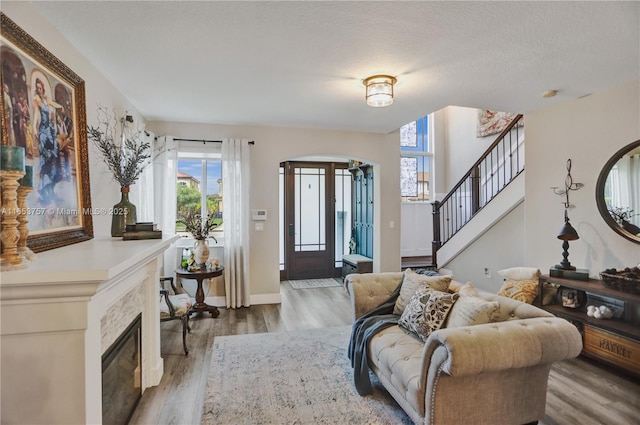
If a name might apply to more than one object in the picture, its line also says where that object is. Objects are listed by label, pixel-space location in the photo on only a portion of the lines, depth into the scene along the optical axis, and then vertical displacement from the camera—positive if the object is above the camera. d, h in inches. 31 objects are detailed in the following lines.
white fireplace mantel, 49.1 -19.8
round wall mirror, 120.6 +5.4
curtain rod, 181.3 +38.3
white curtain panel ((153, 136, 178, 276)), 173.9 +11.6
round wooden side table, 162.4 -32.4
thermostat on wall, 192.1 -2.4
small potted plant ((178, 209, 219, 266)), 170.6 -11.9
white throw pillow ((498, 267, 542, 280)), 145.3 -29.0
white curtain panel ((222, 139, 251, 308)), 182.6 -2.4
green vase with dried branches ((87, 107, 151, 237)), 99.9 +15.2
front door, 254.4 -7.8
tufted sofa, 68.8 -37.0
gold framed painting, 66.8 +18.3
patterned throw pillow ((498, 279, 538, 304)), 139.9 -35.0
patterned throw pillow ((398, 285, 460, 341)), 94.1 -29.8
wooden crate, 105.1 -46.6
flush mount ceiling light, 114.8 +41.7
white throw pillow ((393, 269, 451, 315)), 109.7 -25.3
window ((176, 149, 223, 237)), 190.5 +15.4
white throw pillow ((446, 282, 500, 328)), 84.7 -26.8
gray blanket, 99.6 -39.3
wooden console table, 105.8 -40.4
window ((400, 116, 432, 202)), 306.5 +43.1
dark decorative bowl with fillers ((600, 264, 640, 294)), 109.3 -24.3
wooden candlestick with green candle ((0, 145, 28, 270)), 49.1 +1.5
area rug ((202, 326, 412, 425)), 89.9 -54.7
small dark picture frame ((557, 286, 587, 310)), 129.1 -35.4
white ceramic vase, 170.2 -20.4
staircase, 194.5 +8.9
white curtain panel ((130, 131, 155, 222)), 152.4 +8.5
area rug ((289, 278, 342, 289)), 238.4 -53.8
